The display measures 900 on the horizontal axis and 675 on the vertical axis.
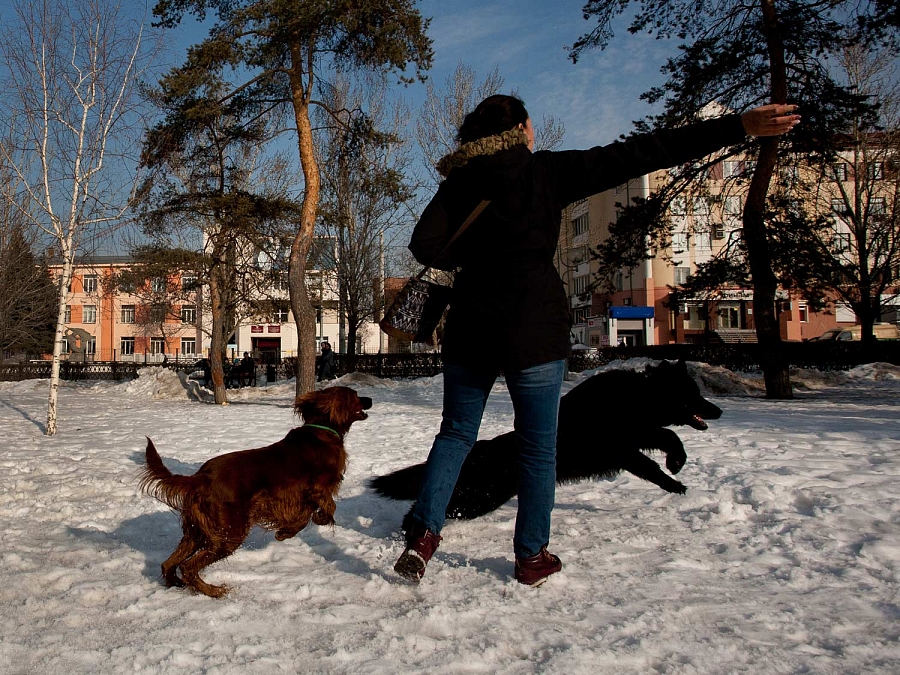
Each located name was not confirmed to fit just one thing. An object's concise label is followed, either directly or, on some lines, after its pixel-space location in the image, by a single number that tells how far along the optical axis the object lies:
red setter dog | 2.80
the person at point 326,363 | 23.16
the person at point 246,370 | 24.91
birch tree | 8.21
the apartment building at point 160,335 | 43.88
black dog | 3.75
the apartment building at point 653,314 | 47.38
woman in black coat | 2.60
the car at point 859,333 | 31.06
